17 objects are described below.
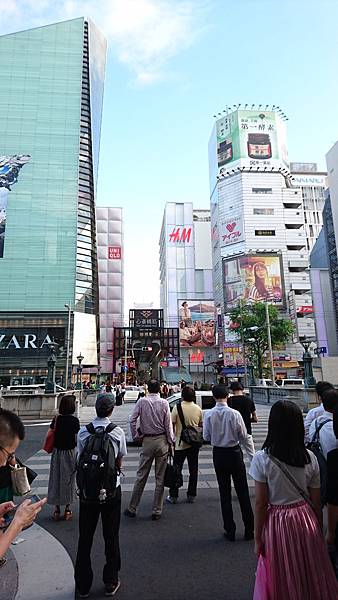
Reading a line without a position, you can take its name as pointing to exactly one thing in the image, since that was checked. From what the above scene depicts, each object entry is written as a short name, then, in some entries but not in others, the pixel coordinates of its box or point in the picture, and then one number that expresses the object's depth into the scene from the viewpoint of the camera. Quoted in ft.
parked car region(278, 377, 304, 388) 110.25
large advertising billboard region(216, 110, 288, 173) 244.63
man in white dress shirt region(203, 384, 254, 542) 15.11
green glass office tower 196.65
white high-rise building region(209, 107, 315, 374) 212.23
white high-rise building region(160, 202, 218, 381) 314.76
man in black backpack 11.27
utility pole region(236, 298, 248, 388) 139.88
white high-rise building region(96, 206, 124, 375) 266.16
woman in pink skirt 7.89
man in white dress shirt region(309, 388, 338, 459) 11.64
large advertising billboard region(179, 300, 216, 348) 265.95
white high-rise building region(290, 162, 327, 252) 319.68
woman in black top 17.75
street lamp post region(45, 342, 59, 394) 64.54
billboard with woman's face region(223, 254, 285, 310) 209.46
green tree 141.08
